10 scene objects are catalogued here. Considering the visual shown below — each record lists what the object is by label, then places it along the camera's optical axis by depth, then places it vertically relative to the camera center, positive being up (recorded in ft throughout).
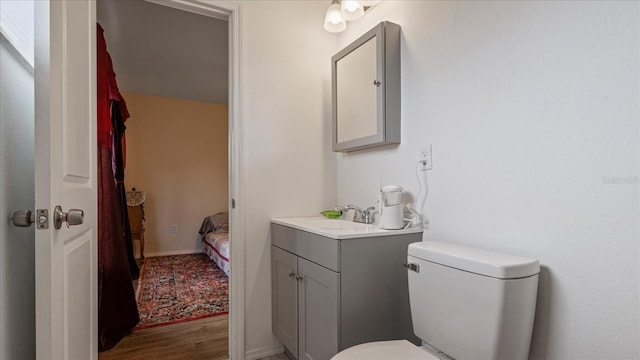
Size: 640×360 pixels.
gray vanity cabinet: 4.35 -1.54
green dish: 6.48 -0.68
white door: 2.72 +0.09
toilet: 3.14 -1.32
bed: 11.65 -2.32
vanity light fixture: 5.86 +3.16
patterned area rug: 8.12 -3.37
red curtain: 6.36 -1.70
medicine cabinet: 5.34 +1.62
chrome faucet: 5.86 -0.62
